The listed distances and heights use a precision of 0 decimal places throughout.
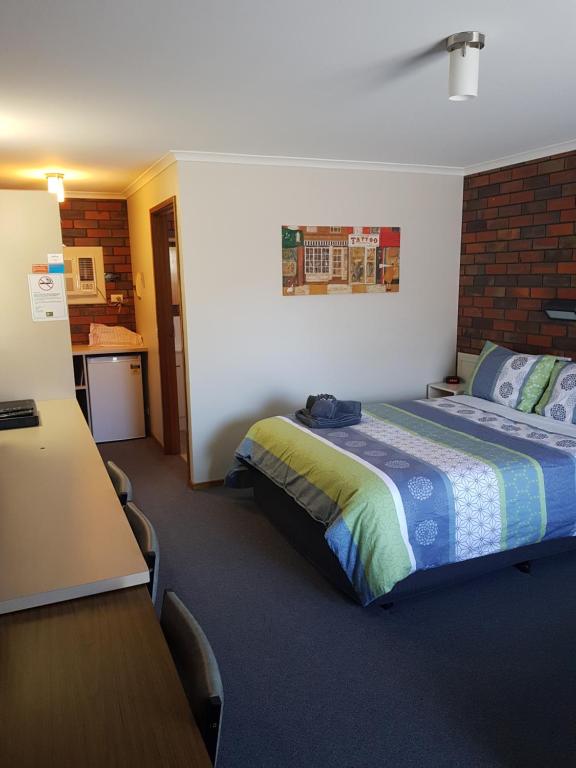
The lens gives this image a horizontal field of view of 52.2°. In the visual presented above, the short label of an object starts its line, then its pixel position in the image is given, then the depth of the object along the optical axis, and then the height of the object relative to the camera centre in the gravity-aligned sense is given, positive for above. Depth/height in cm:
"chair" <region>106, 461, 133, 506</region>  226 -82
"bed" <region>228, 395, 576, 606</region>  268 -109
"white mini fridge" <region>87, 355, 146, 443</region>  539 -111
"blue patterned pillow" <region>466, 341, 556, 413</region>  392 -72
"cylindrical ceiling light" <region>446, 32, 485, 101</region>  204 +72
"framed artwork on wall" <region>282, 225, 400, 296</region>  440 +11
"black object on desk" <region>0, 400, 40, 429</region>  290 -68
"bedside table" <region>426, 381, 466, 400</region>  482 -95
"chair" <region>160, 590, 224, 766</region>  119 -86
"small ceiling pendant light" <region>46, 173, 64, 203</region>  461 +74
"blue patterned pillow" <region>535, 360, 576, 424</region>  364 -78
